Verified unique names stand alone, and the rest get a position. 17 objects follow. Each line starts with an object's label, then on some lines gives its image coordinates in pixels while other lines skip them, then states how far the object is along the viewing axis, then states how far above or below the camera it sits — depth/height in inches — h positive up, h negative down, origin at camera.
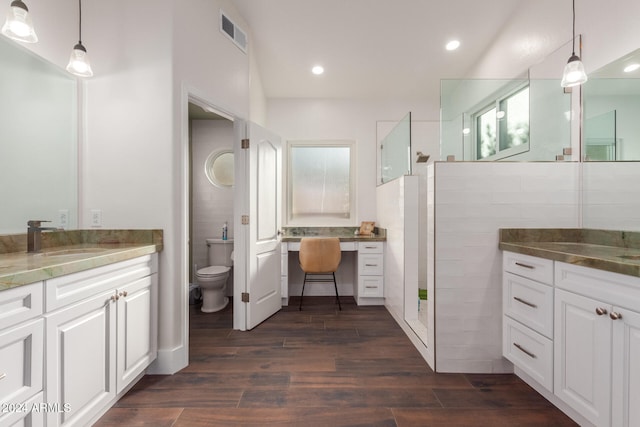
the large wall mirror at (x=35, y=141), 61.1 +17.1
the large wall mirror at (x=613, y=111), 65.0 +25.6
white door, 105.1 -6.6
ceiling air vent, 95.6 +65.7
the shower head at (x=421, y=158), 129.0 +25.9
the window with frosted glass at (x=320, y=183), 155.2 +16.7
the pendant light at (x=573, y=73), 64.8 +33.3
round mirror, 151.1 +24.5
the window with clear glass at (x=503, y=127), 81.2 +26.5
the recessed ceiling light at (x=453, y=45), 117.5 +72.2
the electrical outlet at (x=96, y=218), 76.3 -1.6
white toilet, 121.2 -27.1
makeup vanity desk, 130.7 -24.0
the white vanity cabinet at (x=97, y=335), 46.7 -24.8
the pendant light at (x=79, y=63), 64.3 +34.7
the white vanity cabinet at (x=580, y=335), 45.5 -24.1
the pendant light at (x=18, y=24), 50.3 +34.7
